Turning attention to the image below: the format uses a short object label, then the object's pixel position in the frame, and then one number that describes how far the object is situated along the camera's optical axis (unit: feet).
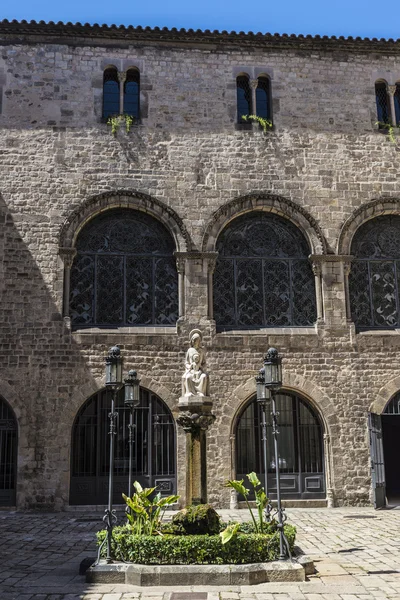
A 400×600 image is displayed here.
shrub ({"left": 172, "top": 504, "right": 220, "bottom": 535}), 27.73
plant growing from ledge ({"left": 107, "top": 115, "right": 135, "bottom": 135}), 53.72
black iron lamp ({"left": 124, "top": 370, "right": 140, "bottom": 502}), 41.01
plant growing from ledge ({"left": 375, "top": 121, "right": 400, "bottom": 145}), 56.13
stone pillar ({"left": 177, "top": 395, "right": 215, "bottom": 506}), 29.96
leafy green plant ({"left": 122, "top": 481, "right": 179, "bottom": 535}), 27.73
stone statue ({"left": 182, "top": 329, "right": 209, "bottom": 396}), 31.35
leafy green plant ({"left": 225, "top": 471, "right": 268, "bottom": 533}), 28.86
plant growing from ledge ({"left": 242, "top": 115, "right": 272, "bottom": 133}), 55.06
